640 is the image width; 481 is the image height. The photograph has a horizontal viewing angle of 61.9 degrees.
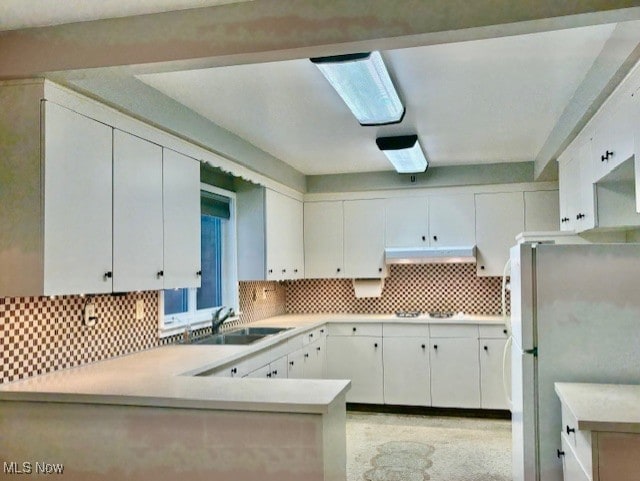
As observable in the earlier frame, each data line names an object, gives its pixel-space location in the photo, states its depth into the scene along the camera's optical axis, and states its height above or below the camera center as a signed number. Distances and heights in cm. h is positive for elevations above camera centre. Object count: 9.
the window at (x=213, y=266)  413 +0
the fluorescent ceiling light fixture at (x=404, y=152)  406 +91
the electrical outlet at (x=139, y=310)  338 -27
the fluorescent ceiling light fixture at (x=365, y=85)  236 +90
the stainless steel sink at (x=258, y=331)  443 -55
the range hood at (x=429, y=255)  523 +9
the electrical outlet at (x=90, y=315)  290 -26
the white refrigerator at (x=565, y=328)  257 -33
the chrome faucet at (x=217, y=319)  419 -42
